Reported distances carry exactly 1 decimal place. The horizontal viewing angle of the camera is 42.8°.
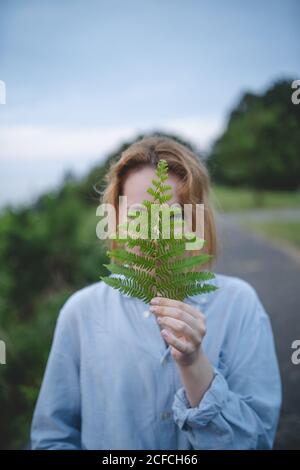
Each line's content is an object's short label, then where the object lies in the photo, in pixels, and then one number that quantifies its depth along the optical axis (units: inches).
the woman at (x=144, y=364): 71.0
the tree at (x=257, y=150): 835.4
